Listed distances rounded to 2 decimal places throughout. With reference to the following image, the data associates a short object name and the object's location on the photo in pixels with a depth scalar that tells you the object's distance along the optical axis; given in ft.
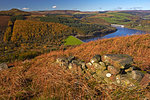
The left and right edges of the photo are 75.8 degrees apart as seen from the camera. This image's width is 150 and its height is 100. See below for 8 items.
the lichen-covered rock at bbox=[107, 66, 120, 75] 12.17
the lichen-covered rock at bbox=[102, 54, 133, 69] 12.71
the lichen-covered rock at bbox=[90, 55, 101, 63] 14.90
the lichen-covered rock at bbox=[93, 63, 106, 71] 13.51
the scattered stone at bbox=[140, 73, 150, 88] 10.11
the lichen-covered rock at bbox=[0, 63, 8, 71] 22.45
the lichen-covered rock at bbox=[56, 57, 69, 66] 16.83
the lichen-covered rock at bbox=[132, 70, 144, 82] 10.77
